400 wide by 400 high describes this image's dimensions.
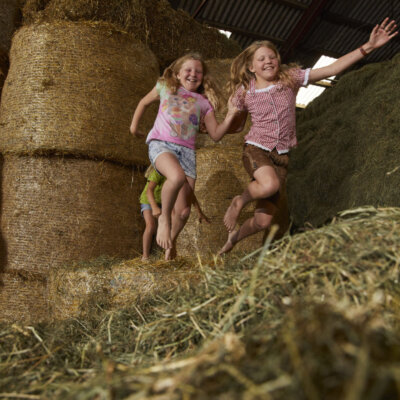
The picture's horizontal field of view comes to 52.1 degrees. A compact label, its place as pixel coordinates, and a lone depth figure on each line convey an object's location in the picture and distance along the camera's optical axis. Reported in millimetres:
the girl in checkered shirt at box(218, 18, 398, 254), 2111
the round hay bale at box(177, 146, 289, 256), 2729
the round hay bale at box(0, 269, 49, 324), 2496
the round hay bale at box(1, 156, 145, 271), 2551
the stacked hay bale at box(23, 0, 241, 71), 2814
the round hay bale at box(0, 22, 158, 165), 2607
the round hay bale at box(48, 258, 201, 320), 1780
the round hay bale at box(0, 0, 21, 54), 2994
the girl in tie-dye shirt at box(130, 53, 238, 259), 2090
